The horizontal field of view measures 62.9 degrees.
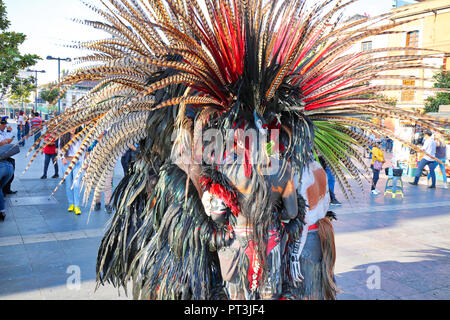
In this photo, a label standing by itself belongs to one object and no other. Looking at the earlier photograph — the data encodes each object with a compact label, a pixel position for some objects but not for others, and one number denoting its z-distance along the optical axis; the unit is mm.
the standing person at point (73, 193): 7039
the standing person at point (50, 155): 9530
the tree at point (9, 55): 12656
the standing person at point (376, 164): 9758
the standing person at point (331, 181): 8527
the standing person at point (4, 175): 6539
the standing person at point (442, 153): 11984
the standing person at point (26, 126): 22250
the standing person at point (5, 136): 7074
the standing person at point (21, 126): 21239
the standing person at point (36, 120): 14461
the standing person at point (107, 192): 6934
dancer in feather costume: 1779
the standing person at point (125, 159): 7821
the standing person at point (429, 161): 11047
